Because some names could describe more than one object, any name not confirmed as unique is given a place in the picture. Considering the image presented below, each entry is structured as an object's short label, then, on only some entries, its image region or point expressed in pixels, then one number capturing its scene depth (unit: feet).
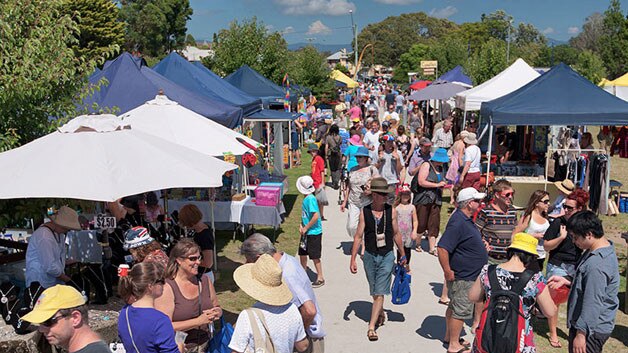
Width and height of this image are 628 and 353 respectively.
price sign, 21.09
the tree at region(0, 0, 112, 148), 17.71
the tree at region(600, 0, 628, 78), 128.26
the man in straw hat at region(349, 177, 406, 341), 18.57
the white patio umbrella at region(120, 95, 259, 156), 24.79
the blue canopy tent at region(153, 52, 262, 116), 39.91
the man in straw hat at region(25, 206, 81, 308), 17.19
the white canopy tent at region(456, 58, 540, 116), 47.62
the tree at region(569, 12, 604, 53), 289.74
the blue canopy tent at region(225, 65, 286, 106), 57.06
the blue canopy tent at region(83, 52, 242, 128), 30.19
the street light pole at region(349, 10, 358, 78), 167.68
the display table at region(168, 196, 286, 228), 31.50
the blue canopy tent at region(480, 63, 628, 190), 35.01
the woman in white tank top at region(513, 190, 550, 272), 19.85
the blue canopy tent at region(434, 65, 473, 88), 76.00
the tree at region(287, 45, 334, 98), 98.02
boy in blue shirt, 23.22
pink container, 31.68
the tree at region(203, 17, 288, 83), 74.18
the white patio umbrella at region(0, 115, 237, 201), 14.89
